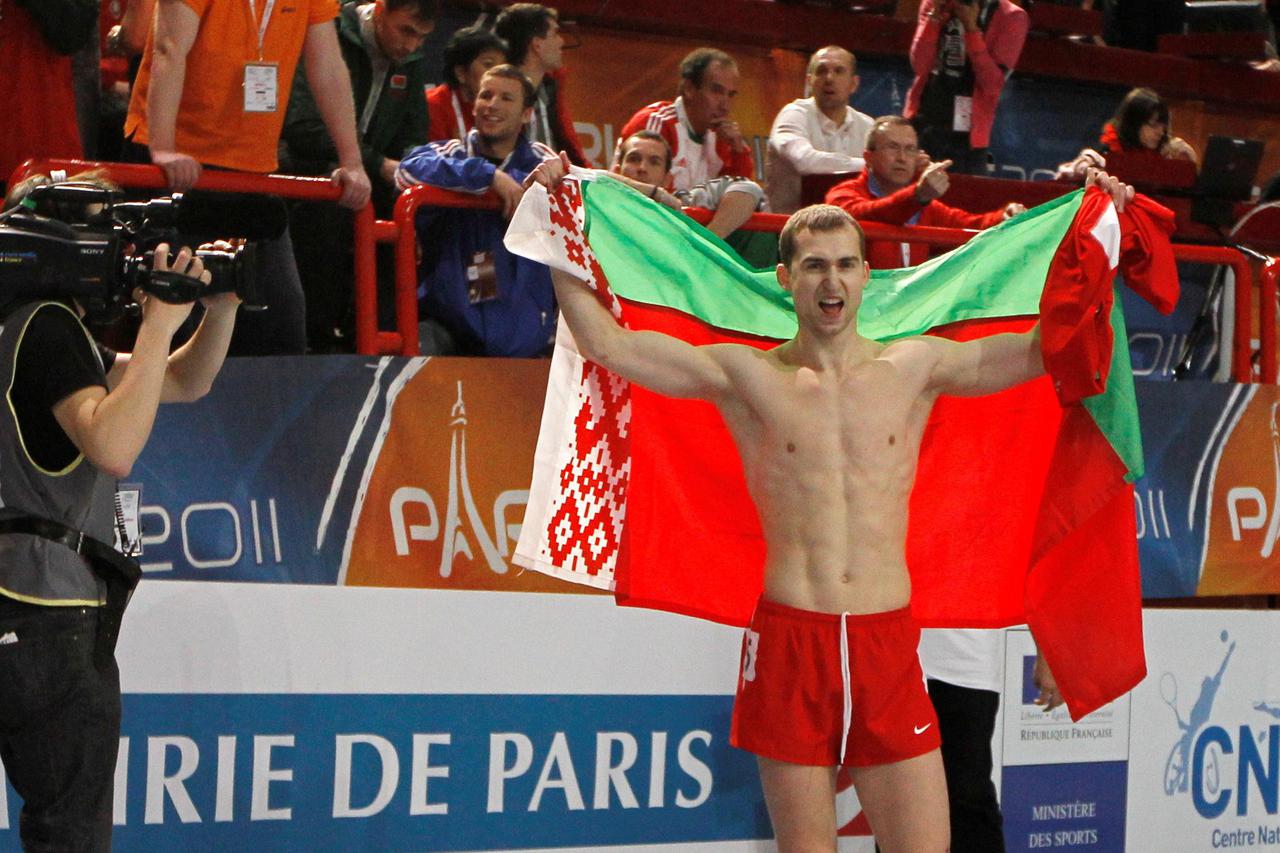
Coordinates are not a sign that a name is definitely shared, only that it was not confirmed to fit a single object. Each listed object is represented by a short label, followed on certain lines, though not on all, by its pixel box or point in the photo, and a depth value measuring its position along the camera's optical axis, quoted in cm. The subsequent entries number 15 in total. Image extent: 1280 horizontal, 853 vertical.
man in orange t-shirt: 981
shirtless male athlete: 766
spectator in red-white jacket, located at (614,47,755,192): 1312
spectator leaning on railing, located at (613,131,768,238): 1054
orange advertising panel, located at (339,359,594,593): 944
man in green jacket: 1118
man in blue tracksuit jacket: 1011
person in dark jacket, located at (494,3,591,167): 1223
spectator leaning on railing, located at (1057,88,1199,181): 1666
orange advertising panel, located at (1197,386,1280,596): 1241
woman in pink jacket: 1625
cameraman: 650
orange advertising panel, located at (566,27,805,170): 1678
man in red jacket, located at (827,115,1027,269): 1173
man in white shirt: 1395
